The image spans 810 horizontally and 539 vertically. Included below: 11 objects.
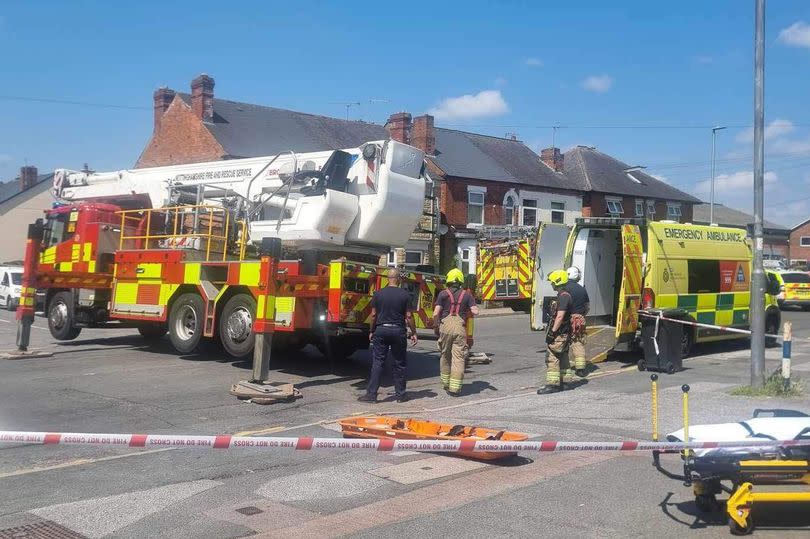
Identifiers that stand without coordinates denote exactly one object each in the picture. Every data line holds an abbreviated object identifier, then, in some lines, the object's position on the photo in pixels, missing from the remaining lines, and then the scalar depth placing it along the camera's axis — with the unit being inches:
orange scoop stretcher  269.6
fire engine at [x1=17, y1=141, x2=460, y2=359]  452.4
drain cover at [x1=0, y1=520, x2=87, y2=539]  191.2
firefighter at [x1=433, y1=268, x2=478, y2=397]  403.2
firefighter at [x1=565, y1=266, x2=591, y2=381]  440.5
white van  1135.0
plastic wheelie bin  486.3
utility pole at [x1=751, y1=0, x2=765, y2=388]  394.3
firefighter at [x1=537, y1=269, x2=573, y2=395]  412.8
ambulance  522.3
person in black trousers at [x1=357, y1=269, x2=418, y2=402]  387.2
